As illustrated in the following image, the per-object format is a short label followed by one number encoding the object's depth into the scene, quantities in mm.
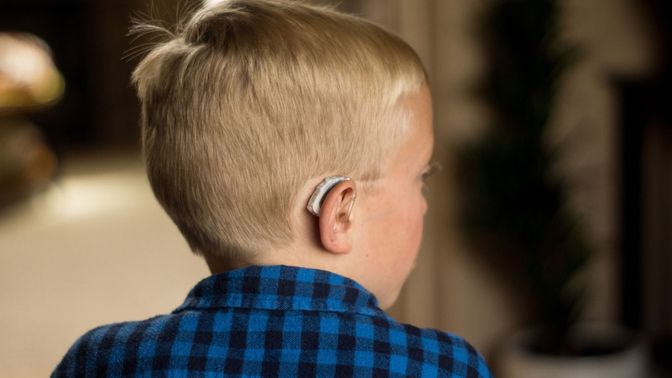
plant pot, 2350
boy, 798
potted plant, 2281
